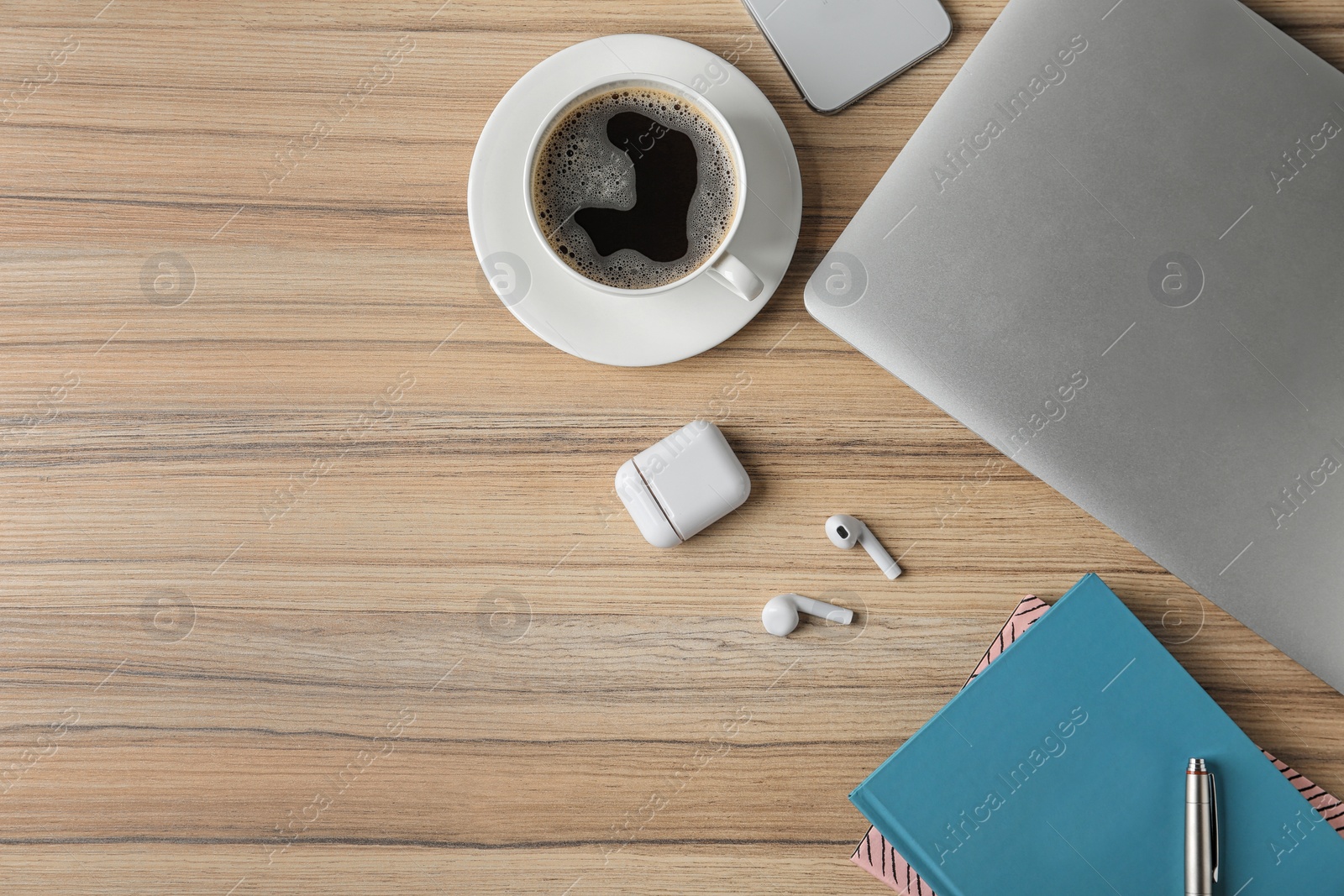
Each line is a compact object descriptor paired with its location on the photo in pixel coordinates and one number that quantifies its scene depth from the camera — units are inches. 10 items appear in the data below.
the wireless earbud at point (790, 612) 32.6
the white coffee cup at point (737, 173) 28.6
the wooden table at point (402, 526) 33.1
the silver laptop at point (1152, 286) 28.0
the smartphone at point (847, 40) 32.2
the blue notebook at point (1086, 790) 30.4
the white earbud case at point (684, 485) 31.9
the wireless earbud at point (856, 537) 32.4
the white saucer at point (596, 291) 31.5
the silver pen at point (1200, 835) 29.7
